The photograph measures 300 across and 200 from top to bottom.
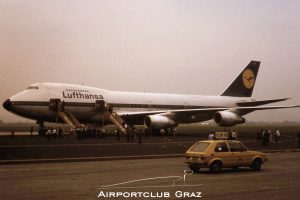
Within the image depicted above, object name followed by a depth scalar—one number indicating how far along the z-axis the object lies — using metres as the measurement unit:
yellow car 18.00
